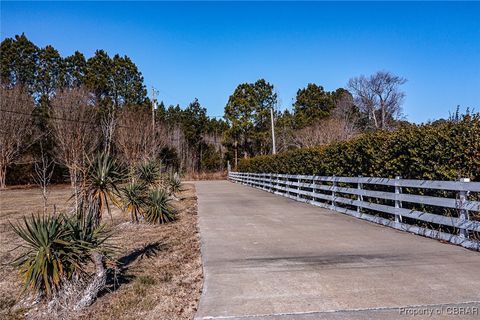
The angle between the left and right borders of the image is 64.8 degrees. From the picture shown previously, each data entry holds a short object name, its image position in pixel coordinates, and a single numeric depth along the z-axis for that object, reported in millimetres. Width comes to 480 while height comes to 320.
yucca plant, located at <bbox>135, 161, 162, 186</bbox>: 12594
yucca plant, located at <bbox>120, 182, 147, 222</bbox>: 10055
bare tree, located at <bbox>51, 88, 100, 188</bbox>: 31109
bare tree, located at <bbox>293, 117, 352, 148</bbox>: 38312
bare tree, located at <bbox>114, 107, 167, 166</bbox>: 31078
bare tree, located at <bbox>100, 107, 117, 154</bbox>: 26931
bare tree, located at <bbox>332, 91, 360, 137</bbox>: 41512
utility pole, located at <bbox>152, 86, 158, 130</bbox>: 35262
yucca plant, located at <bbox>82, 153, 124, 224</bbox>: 6395
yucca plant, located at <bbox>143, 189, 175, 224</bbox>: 10461
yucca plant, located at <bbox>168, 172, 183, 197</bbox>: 17366
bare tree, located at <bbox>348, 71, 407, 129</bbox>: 50906
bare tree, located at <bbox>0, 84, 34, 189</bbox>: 31875
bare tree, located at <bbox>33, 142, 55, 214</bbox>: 35281
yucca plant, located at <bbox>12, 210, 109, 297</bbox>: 4168
